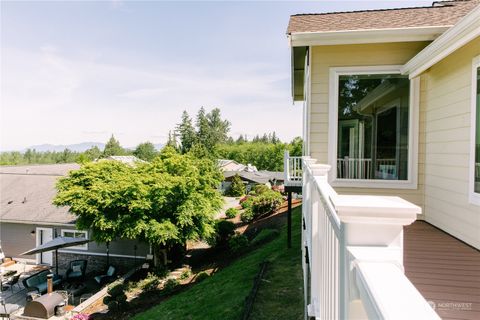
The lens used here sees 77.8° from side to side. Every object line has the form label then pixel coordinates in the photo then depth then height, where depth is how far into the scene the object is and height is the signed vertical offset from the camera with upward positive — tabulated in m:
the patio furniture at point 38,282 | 11.64 -5.21
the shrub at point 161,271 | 12.36 -5.00
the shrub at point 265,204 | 19.91 -3.32
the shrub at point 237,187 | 31.97 -3.55
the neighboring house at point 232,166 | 42.12 -1.85
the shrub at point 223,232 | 15.18 -4.01
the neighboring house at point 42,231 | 15.01 -4.22
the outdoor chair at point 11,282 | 12.25 -5.39
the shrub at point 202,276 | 11.48 -4.76
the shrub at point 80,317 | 8.72 -4.91
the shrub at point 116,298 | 9.84 -5.03
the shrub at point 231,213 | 20.50 -4.06
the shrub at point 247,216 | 19.45 -4.04
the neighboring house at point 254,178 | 32.38 -2.69
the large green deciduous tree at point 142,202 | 11.59 -1.95
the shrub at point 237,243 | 13.88 -4.23
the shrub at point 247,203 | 20.17 -3.39
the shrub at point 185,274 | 12.18 -5.03
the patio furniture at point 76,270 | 12.73 -5.20
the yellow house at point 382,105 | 4.94 +0.90
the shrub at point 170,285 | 11.13 -5.00
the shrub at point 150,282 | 11.46 -5.11
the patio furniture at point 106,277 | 12.62 -5.33
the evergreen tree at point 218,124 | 68.38 +6.99
